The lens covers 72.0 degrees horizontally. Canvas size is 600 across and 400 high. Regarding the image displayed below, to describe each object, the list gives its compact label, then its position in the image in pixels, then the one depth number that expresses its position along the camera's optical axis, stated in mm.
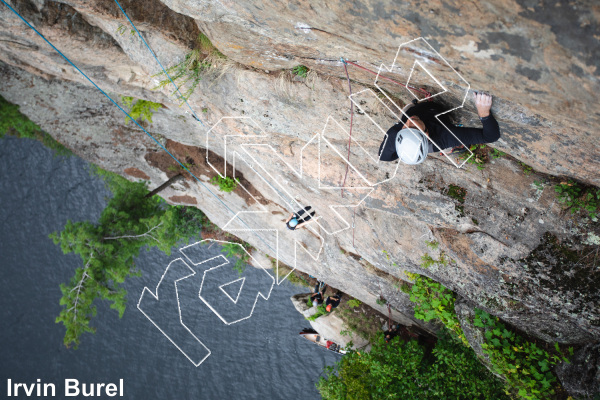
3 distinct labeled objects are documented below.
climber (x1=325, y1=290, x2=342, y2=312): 9602
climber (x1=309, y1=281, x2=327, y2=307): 9859
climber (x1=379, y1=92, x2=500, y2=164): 3930
